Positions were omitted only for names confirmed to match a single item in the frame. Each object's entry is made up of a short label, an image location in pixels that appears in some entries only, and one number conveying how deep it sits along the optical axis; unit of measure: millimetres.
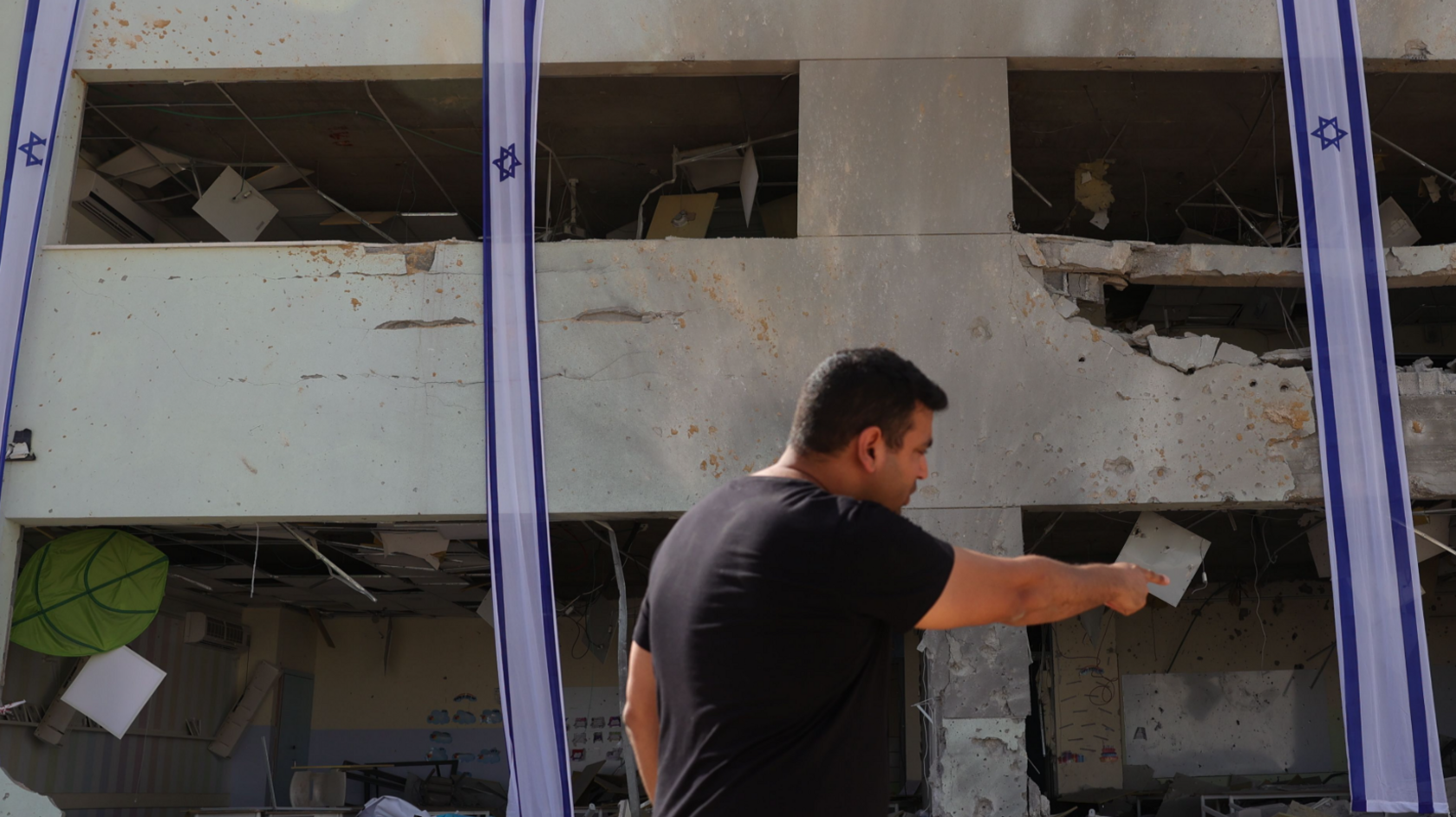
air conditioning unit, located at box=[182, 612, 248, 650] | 11758
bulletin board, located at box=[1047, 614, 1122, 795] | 12422
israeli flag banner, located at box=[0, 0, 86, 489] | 6965
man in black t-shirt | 1919
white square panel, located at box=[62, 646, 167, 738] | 7234
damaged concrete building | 6703
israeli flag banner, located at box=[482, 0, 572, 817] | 6273
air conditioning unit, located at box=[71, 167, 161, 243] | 8906
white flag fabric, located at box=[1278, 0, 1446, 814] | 6020
